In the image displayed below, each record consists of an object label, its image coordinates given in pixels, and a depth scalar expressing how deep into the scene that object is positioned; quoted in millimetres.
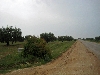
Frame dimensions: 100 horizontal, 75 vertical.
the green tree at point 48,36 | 47645
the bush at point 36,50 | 9291
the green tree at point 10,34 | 33906
